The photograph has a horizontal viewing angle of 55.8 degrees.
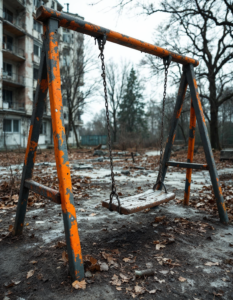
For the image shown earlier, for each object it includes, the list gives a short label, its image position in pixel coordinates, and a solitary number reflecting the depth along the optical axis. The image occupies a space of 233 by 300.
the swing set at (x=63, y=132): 1.77
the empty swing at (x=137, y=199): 2.25
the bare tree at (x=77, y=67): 22.16
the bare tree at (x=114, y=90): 36.09
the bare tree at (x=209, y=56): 15.72
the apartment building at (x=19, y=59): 21.38
